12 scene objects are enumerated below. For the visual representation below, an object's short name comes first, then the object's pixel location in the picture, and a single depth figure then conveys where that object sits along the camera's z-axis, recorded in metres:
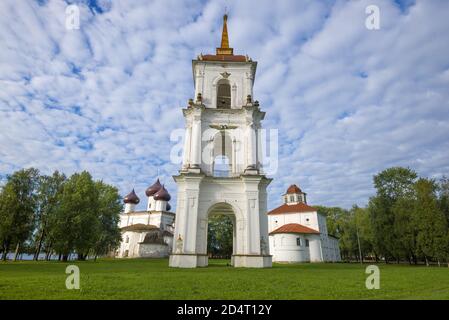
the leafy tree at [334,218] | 68.31
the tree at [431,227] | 30.78
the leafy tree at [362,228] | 50.30
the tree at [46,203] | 32.15
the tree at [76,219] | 29.69
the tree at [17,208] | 28.88
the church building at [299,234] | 48.09
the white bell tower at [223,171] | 20.94
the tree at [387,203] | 35.72
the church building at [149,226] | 58.00
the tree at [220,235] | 56.75
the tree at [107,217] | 35.59
